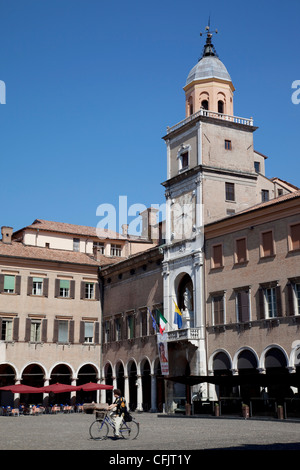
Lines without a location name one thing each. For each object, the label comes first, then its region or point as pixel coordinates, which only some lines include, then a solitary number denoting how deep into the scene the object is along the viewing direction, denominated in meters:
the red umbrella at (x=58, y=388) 45.00
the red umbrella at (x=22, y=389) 44.34
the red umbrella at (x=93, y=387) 46.62
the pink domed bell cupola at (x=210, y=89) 47.34
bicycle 20.50
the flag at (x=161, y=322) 43.68
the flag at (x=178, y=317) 42.66
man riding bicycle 20.03
